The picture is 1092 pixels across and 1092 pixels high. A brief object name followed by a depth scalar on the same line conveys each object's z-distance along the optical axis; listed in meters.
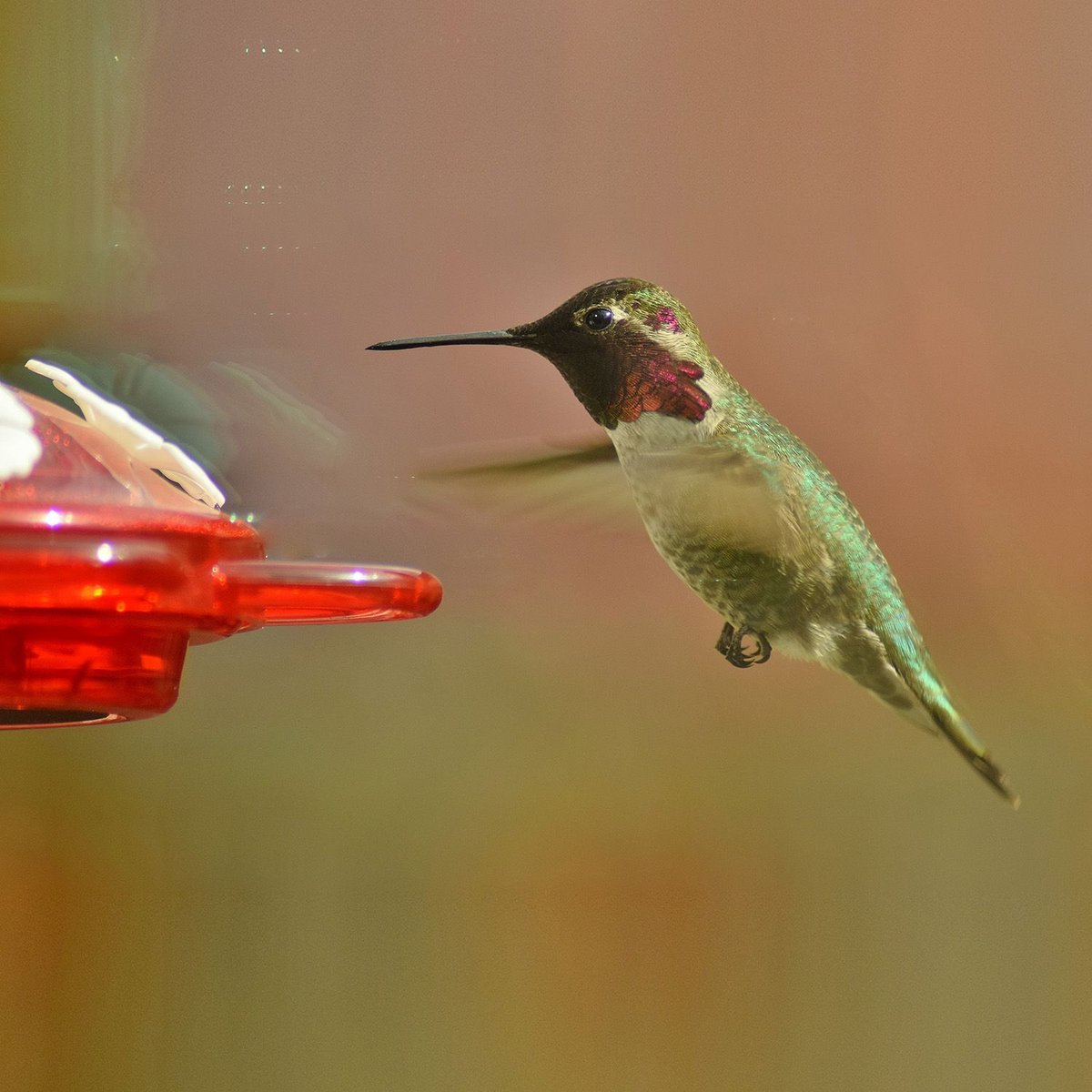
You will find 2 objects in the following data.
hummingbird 3.00
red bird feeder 2.96
